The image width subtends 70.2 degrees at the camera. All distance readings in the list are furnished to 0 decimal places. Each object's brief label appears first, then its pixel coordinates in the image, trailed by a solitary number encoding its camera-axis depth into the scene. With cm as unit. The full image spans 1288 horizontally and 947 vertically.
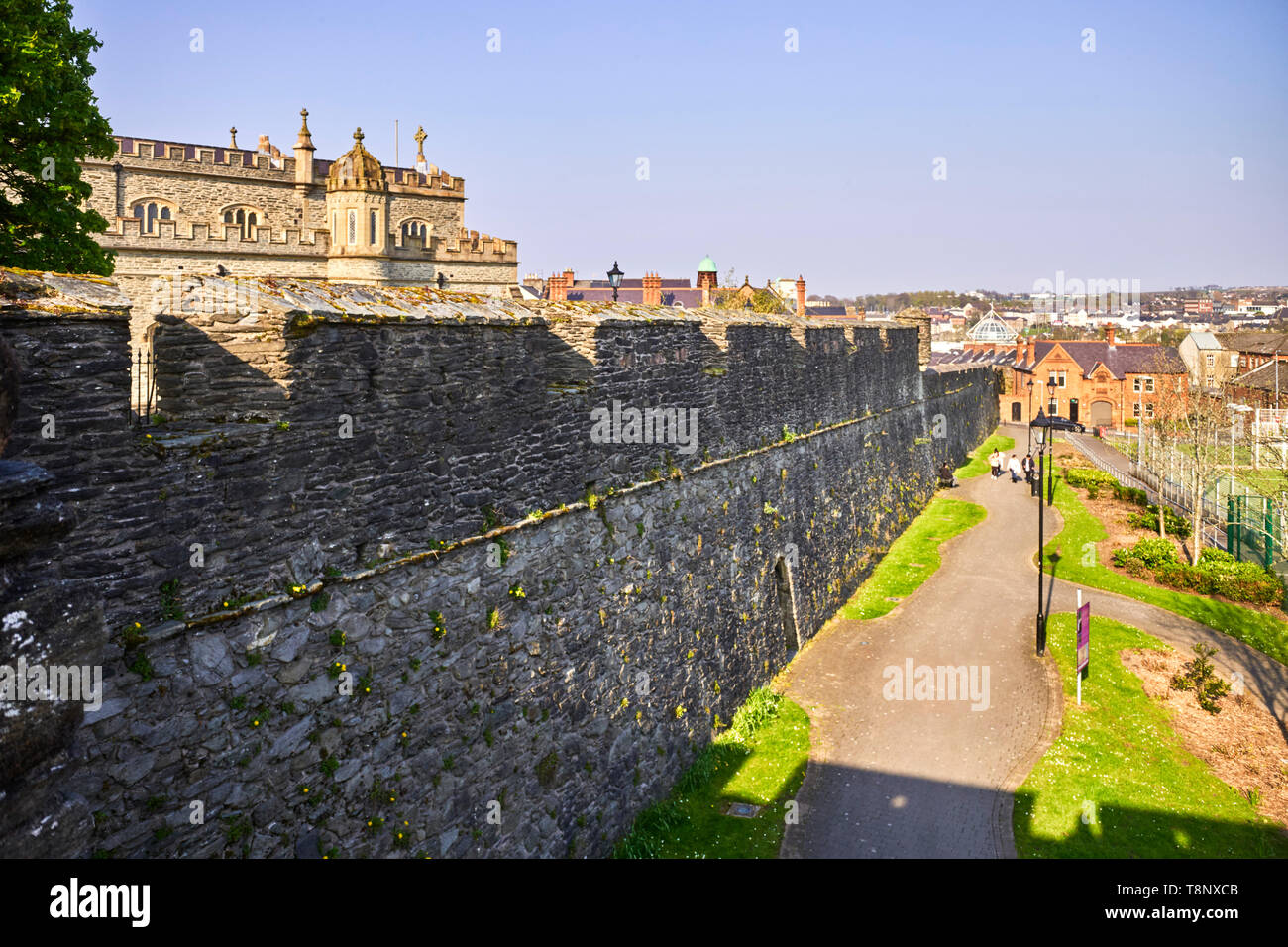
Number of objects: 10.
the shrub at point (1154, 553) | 2520
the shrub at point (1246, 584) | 2292
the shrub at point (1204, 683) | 1664
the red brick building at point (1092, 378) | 7200
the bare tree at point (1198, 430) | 2727
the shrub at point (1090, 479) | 3694
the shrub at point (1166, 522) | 2981
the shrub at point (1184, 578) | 2364
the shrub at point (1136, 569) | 2483
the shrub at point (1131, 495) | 3444
